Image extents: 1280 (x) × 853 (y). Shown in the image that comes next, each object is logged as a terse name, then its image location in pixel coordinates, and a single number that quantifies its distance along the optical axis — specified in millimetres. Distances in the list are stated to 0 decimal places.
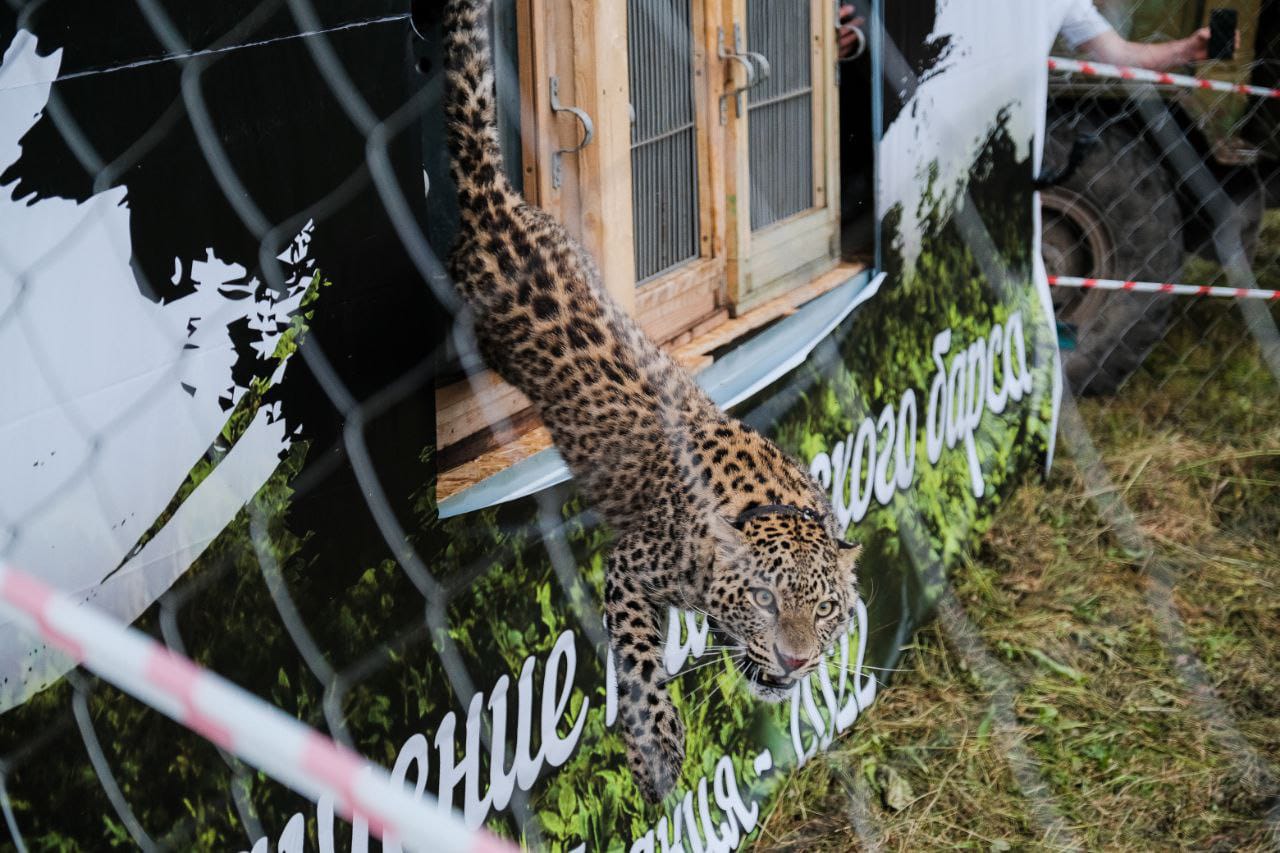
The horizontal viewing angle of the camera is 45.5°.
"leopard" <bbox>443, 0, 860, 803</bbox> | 1797
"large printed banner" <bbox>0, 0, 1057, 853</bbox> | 1284
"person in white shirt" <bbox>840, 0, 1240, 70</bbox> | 3797
